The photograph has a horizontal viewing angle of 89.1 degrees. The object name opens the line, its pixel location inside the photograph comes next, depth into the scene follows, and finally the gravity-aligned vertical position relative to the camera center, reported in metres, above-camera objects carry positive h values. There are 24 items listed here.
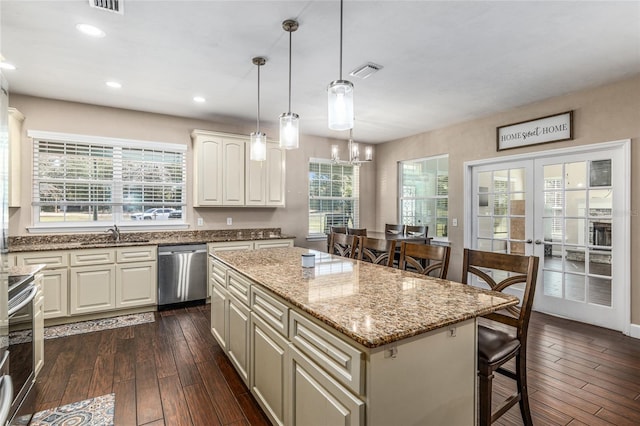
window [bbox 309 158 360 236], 5.95 +0.32
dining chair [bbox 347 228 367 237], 5.28 -0.32
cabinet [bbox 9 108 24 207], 3.56 +0.64
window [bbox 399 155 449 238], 5.45 +0.35
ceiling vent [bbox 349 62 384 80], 3.05 +1.38
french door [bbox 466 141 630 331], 3.47 -0.13
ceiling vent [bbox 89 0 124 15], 2.12 +1.37
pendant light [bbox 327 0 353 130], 1.84 +0.62
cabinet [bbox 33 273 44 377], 2.33 -0.88
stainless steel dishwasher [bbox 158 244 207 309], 4.12 -0.82
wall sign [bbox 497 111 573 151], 3.80 +1.03
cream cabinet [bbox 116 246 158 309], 3.90 -0.80
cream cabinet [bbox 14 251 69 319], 3.50 -0.75
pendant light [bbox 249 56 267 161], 2.78 +0.56
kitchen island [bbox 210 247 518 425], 1.19 -0.57
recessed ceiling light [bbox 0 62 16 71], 2.99 +1.36
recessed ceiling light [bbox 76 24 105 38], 2.42 +1.38
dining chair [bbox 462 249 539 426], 1.65 -0.71
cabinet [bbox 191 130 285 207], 4.62 +0.58
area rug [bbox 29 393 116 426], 2.01 -1.30
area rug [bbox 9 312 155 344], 3.43 -1.27
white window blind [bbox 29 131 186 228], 3.96 +0.40
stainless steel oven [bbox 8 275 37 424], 1.77 -0.79
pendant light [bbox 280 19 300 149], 2.38 +0.64
